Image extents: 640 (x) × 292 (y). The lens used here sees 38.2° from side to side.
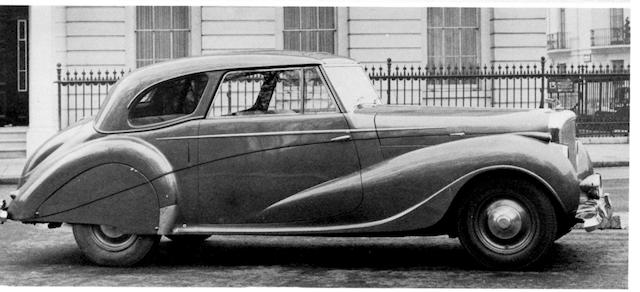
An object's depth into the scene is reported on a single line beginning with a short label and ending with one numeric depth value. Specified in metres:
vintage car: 6.46
